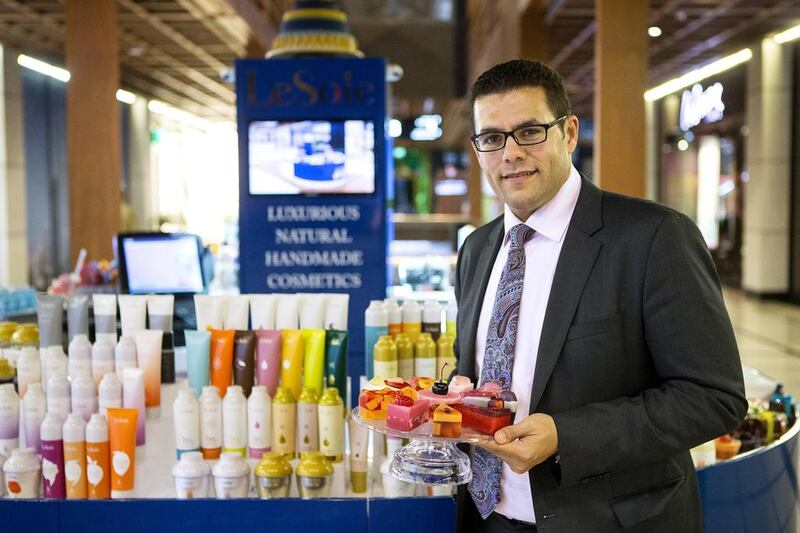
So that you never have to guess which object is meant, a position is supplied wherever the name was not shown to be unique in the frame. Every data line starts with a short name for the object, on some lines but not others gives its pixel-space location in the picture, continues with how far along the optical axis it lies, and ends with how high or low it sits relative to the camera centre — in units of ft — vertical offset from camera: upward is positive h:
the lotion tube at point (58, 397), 7.80 -1.69
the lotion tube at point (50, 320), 8.89 -1.08
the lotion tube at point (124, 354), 8.34 -1.38
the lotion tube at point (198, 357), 8.06 -1.36
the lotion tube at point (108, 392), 7.88 -1.67
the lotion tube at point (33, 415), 7.88 -1.88
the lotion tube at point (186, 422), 7.68 -1.90
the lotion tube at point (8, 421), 7.93 -1.95
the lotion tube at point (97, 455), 7.48 -2.16
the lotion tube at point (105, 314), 8.81 -1.02
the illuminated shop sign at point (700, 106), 50.14 +7.07
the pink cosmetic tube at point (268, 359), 8.00 -1.37
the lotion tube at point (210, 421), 7.70 -1.91
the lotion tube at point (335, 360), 8.04 -1.39
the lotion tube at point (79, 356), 8.37 -1.39
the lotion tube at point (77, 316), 8.92 -1.05
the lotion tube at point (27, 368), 8.58 -1.55
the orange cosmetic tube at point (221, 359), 8.05 -1.38
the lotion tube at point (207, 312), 8.45 -0.96
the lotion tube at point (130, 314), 8.89 -1.03
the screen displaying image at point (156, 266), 14.90 -0.84
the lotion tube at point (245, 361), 8.03 -1.39
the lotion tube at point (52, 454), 7.56 -2.16
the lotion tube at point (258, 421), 7.70 -1.90
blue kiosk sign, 15.61 +0.97
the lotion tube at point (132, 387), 8.11 -1.67
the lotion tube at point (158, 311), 8.97 -1.00
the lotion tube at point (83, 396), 7.85 -1.69
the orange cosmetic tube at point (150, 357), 8.47 -1.44
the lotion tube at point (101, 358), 8.34 -1.41
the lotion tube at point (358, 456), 7.82 -2.28
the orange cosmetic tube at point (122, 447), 7.51 -2.10
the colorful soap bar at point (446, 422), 4.95 -1.25
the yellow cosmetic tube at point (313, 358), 7.97 -1.36
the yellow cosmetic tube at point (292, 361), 7.96 -1.39
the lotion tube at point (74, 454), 7.51 -2.15
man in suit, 4.77 -0.77
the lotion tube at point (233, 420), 7.70 -1.89
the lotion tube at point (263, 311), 8.49 -0.96
